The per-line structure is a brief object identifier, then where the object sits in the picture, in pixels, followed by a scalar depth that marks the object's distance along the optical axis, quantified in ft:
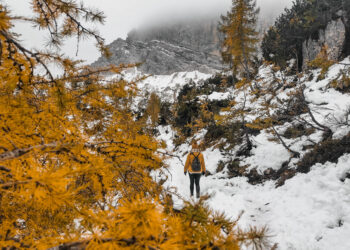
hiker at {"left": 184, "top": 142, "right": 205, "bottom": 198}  18.99
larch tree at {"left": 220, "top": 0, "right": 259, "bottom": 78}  58.23
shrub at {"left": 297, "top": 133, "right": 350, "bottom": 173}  17.86
